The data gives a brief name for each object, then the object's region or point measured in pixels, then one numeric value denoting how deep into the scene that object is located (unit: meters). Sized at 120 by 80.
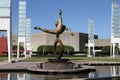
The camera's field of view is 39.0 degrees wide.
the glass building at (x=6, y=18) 23.03
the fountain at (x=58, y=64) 15.06
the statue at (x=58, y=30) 16.93
